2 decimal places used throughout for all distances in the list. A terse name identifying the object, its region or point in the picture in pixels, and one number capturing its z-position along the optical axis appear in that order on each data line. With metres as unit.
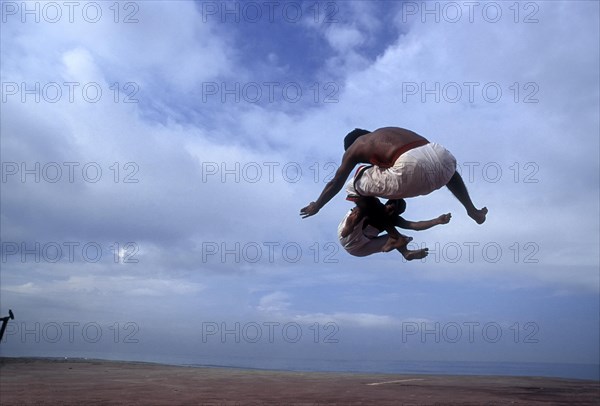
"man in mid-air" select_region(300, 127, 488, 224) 6.07
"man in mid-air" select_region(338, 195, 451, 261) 6.75
